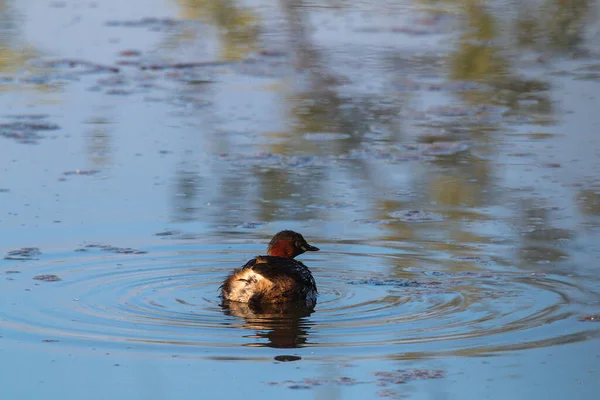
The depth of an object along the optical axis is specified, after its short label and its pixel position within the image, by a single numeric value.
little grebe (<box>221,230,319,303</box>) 14.80
